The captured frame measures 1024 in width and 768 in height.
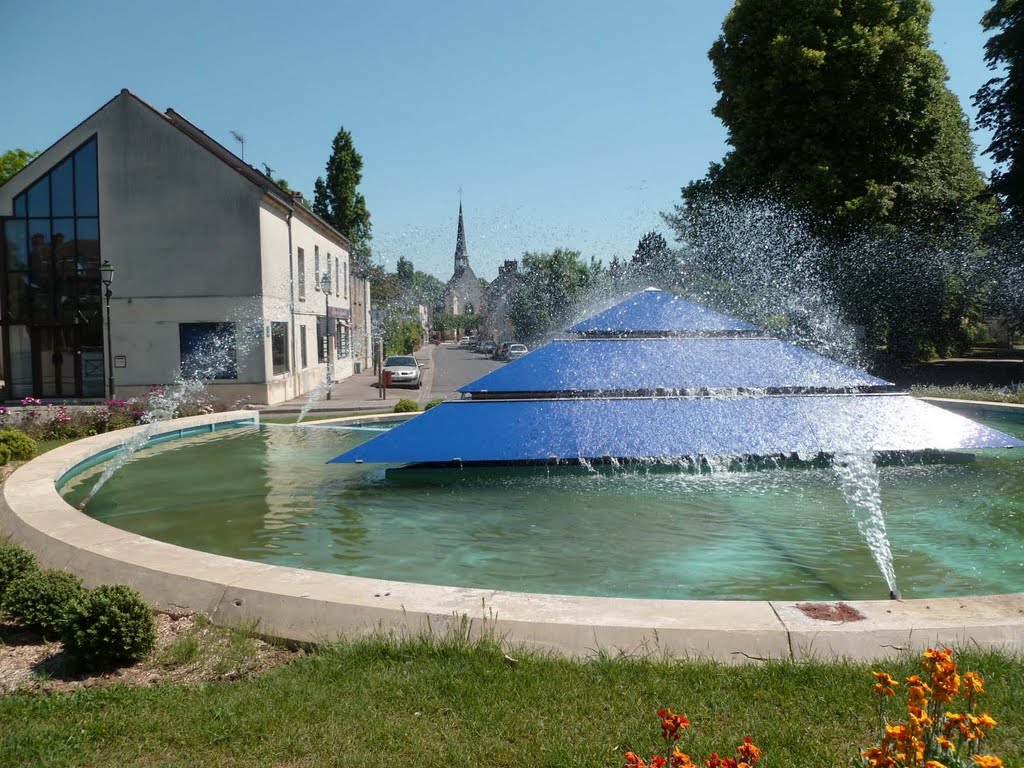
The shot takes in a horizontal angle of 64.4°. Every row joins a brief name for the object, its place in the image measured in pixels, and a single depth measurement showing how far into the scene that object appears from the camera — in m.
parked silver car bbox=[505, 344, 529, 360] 59.43
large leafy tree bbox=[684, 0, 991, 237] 27.34
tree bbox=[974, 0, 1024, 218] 27.84
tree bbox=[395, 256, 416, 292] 169.00
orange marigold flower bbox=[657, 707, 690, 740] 2.71
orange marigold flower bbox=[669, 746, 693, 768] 2.44
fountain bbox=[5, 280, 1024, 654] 6.25
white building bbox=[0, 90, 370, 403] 27.45
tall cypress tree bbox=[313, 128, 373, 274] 58.02
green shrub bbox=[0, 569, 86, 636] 5.04
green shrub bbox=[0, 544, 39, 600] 5.53
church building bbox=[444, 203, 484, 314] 154.90
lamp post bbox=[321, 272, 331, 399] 38.41
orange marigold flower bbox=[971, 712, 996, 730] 2.59
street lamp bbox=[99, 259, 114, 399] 24.25
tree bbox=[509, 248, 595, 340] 72.00
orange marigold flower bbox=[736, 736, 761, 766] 2.56
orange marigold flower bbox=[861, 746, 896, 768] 2.50
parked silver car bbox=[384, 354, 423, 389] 36.09
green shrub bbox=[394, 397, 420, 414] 19.67
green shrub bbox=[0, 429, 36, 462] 12.55
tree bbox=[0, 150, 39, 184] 49.03
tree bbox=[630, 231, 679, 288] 37.22
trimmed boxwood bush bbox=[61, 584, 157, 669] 4.50
